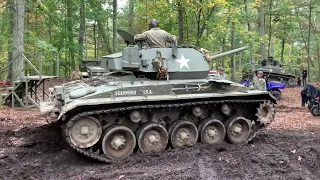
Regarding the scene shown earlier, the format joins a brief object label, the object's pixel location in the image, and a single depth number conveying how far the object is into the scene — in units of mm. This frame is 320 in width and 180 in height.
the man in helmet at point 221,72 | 10119
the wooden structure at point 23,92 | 10797
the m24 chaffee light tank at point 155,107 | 5911
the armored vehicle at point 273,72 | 17427
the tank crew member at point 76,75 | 12571
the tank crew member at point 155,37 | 7174
